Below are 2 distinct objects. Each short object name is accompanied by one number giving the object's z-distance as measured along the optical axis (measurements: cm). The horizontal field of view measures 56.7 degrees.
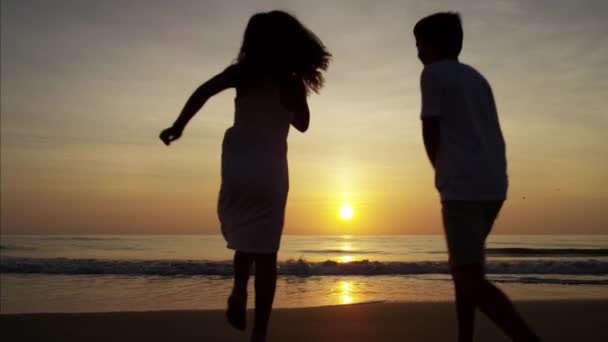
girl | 276
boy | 234
